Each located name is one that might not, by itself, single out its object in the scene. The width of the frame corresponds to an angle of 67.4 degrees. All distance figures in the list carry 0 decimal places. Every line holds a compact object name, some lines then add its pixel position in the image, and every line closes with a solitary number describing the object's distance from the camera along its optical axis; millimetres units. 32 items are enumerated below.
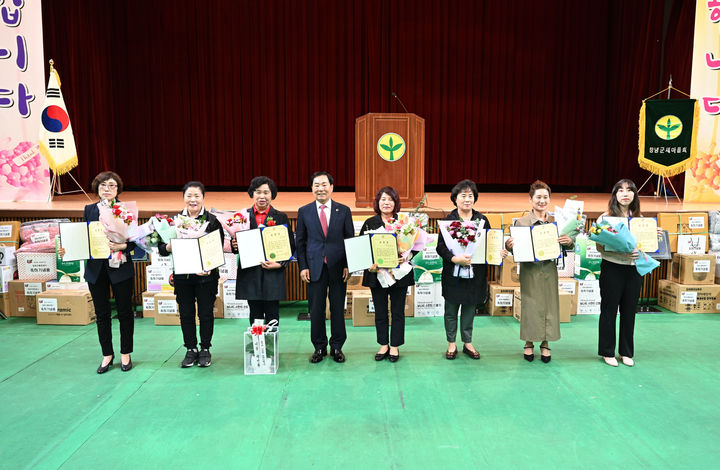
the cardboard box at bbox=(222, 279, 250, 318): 5020
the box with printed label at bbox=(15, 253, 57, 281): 5082
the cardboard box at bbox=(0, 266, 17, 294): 5020
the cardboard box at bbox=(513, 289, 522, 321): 4948
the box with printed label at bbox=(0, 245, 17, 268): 5090
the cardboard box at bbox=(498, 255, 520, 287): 5117
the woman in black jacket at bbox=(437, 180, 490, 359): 3672
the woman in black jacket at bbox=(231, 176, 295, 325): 3672
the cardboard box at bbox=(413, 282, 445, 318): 5047
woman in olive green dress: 3695
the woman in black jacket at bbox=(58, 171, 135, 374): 3506
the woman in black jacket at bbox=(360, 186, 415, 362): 3646
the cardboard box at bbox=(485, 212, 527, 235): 5277
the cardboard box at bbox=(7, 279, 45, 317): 4992
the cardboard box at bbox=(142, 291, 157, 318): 4992
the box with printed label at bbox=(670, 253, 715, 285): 5195
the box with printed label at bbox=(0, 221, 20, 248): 5156
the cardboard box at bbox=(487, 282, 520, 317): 5062
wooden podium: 5230
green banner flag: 6211
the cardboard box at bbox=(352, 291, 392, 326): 4785
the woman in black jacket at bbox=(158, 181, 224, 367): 3572
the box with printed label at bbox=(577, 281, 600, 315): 5105
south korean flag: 6371
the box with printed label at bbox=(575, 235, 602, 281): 5133
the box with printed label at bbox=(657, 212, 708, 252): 5391
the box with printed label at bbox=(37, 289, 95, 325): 4750
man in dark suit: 3672
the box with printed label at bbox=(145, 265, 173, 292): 4973
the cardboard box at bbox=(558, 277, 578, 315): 5039
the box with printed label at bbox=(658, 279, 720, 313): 5133
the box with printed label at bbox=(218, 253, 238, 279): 4996
